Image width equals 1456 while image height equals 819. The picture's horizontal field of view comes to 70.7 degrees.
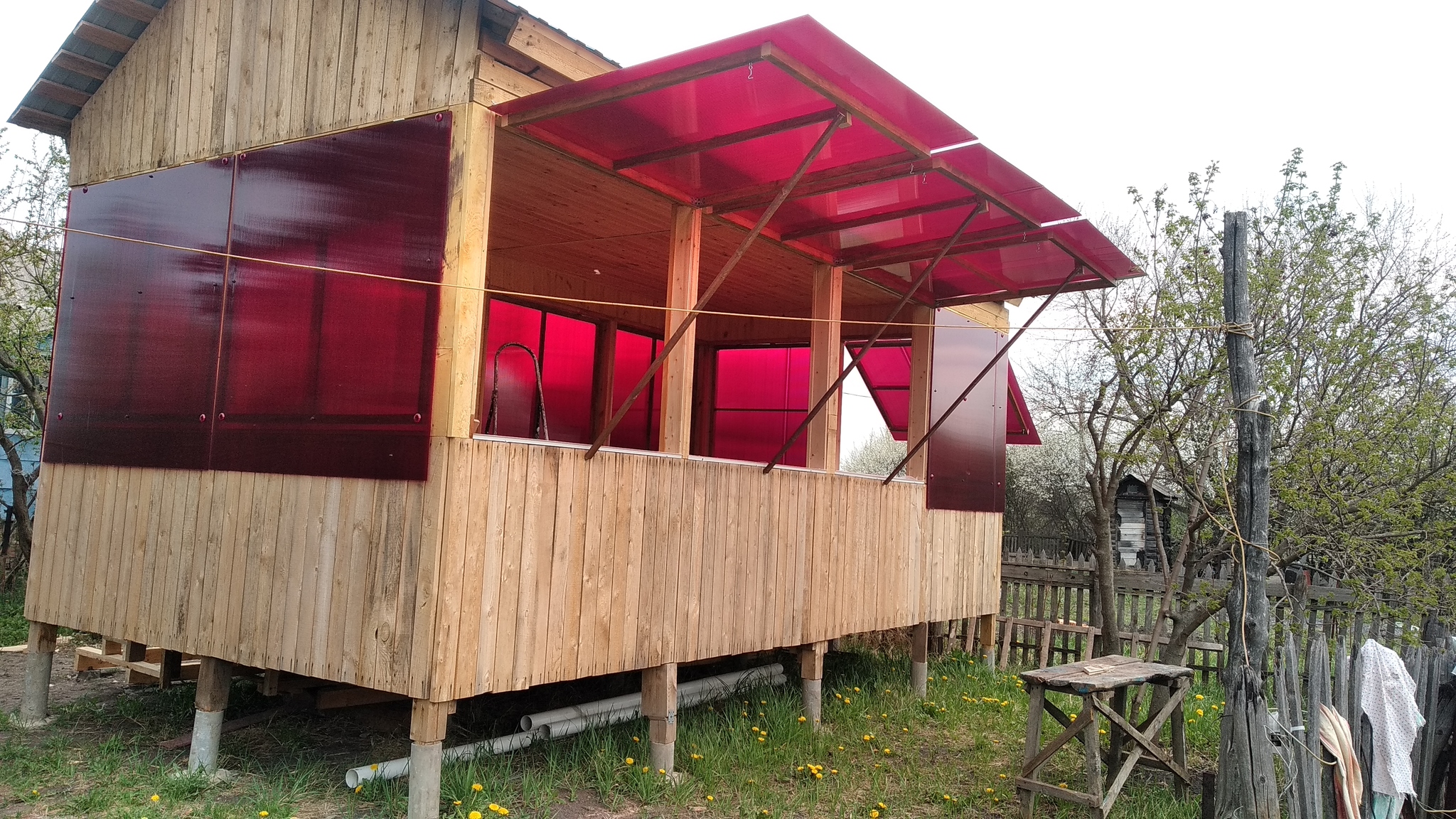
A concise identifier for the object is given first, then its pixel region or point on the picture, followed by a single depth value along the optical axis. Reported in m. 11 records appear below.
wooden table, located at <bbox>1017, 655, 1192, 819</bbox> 5.33
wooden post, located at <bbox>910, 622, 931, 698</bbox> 9.06
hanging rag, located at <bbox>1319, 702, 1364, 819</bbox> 4.93
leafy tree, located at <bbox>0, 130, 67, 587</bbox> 11.53
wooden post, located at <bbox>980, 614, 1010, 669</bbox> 10.32
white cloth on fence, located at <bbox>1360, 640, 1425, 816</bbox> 5.07
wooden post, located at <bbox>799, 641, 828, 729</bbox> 7.46
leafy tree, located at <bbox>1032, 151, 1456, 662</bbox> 6.84
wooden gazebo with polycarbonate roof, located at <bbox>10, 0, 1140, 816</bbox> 4.86
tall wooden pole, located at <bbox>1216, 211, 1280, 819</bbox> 4.78
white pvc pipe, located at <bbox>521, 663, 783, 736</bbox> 6.32
